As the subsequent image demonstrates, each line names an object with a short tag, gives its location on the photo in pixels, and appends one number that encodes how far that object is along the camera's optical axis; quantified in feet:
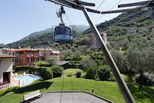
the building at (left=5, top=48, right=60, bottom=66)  120.68
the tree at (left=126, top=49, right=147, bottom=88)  52.31
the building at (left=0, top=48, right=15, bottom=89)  52.30
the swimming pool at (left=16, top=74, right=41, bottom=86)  77.85
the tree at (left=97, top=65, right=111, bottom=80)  53.11
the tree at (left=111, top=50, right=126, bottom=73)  68.74
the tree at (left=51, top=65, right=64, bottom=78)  63.24
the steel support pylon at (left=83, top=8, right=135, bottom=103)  5.87
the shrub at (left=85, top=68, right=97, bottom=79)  57.82
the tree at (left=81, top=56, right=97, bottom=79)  58.08
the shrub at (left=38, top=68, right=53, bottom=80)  59.36
